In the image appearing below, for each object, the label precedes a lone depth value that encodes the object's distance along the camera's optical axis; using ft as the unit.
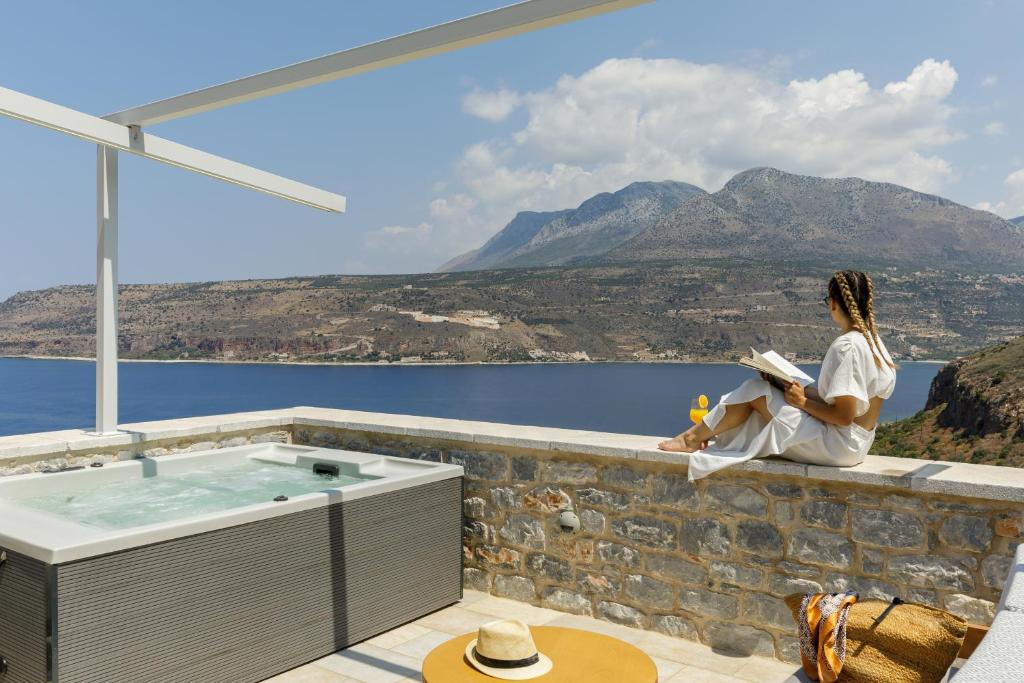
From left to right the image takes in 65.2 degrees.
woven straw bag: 6.57
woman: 9.58
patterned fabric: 6.88
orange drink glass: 13.56
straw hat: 6.72
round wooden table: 6.65
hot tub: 8.16
